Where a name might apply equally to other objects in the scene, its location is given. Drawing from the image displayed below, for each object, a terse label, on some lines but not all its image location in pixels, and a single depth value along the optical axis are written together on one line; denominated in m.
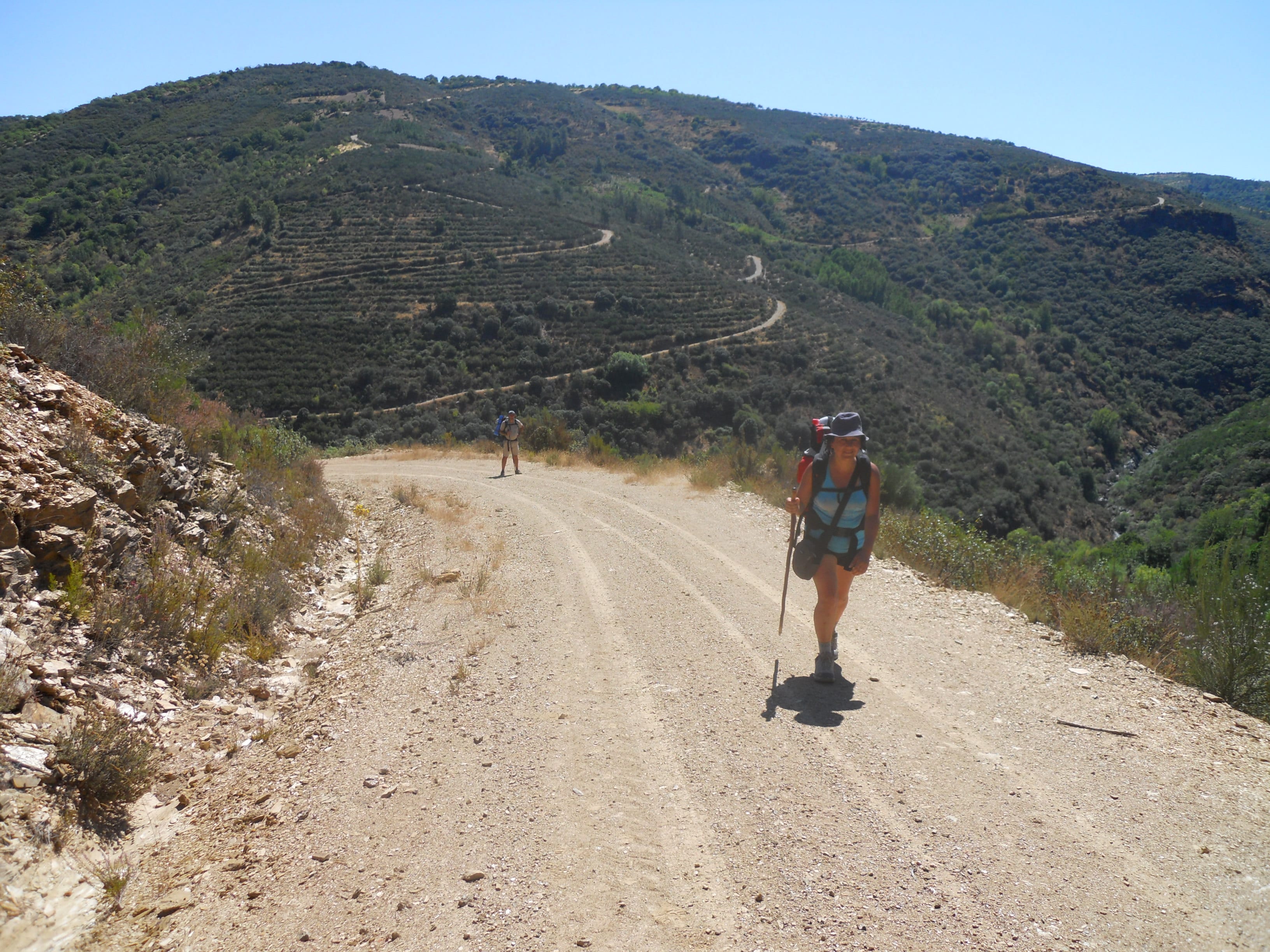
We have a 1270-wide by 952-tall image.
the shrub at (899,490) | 13.35
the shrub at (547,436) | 20.64
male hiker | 16.34
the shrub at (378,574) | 8.09
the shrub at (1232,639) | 4.64
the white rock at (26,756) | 3.19
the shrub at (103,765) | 3.36
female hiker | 4.82
